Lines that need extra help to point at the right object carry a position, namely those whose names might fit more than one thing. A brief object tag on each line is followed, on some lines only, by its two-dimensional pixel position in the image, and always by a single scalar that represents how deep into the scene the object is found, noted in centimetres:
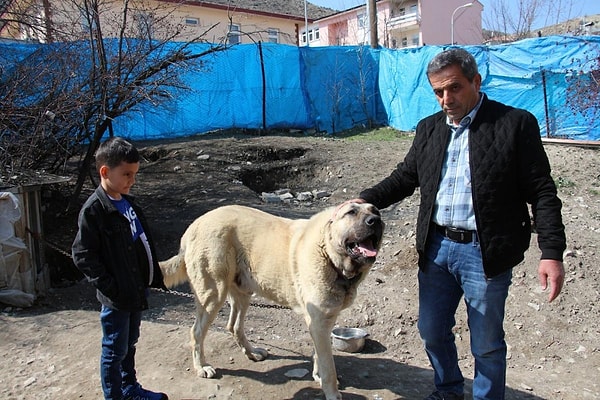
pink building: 3922
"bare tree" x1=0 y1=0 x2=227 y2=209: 641
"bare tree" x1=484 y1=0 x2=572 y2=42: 2689
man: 270
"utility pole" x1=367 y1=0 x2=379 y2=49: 1840
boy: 304
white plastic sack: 520
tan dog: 322
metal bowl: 476
